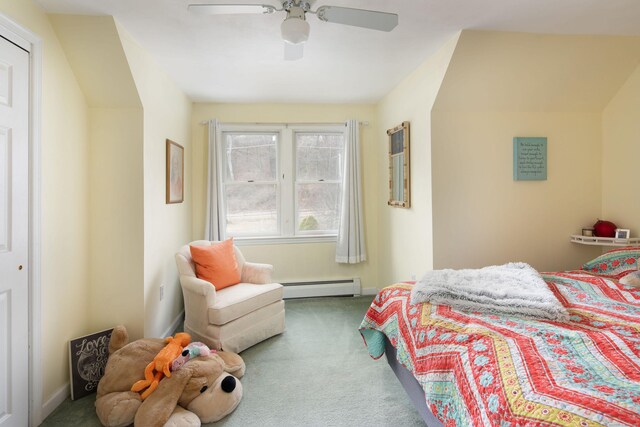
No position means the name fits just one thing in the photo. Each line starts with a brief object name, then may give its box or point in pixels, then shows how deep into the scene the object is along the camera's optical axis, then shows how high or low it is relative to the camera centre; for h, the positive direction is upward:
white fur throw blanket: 1.71 -0.43
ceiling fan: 1.64 +0.94
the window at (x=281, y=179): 4.21 +0.39
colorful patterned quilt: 1.00 -0.53
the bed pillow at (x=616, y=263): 2.37 -0.37
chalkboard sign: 2.19 -0.95
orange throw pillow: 3.02 -0.46
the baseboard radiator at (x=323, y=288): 4.20 -0.92
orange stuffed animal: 2.02 -0.93
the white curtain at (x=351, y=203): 4.15 +0.09
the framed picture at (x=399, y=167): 3.32 +0.43
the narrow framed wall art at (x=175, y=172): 3.14 +0.37
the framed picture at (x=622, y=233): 2.79 -0.19
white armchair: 2.68 -0.78
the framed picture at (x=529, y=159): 2.97 +0.43
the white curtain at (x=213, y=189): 3.95 +0.26
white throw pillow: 2.13 -0.43
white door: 1.73 -0.11
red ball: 2.89 -0.16
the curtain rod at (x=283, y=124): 4.04 +1.03
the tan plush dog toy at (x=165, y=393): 1.88 -1.03
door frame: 1.90 -0.08
